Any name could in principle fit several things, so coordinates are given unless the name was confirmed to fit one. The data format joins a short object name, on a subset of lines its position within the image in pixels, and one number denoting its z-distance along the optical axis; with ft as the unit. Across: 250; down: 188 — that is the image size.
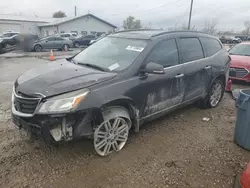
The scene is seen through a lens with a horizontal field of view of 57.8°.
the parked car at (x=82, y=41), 83.73
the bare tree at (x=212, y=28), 224.02
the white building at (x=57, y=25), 130.52
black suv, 8.88
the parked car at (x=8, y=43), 56.18
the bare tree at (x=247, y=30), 238.93
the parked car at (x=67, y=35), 88.45
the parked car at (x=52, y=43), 66.95
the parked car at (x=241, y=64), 24.67
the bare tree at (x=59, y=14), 208.23
